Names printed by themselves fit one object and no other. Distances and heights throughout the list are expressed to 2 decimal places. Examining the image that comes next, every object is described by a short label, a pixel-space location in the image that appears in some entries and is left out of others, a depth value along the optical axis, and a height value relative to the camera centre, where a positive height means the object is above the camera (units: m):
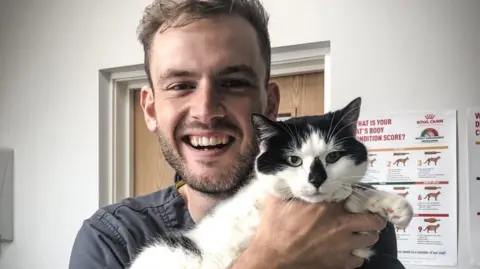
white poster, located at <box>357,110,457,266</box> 1.87 -0.20
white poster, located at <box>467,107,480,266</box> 1.82 -0.21
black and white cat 0.93 -0.13
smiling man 1.14 +0.04
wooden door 2.25 -0.11
